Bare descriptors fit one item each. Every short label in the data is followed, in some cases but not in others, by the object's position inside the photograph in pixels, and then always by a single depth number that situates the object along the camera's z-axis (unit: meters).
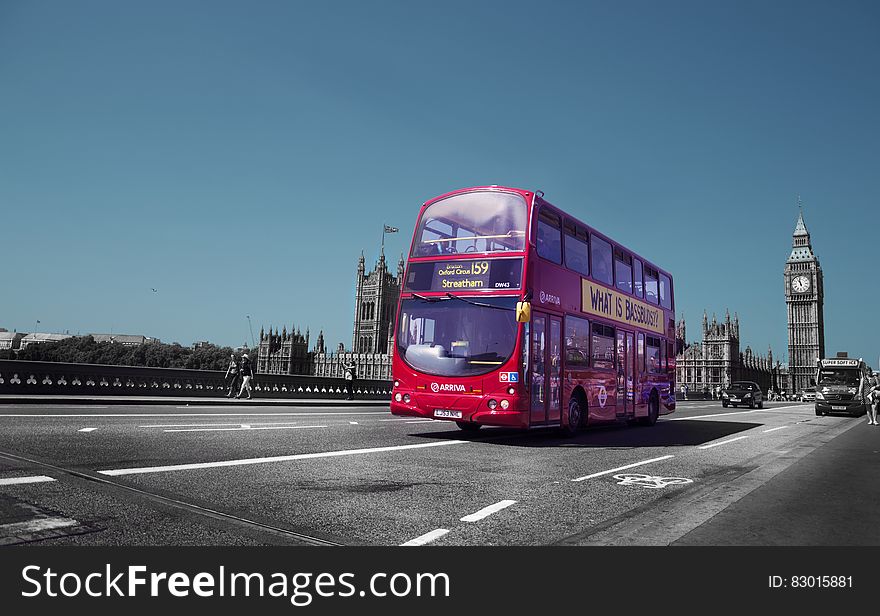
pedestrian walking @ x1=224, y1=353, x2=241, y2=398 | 24.43
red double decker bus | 11.48
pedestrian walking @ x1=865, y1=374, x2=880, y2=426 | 23.22
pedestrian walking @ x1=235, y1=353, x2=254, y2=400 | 24.20
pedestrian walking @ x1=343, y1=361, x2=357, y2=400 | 30.57
